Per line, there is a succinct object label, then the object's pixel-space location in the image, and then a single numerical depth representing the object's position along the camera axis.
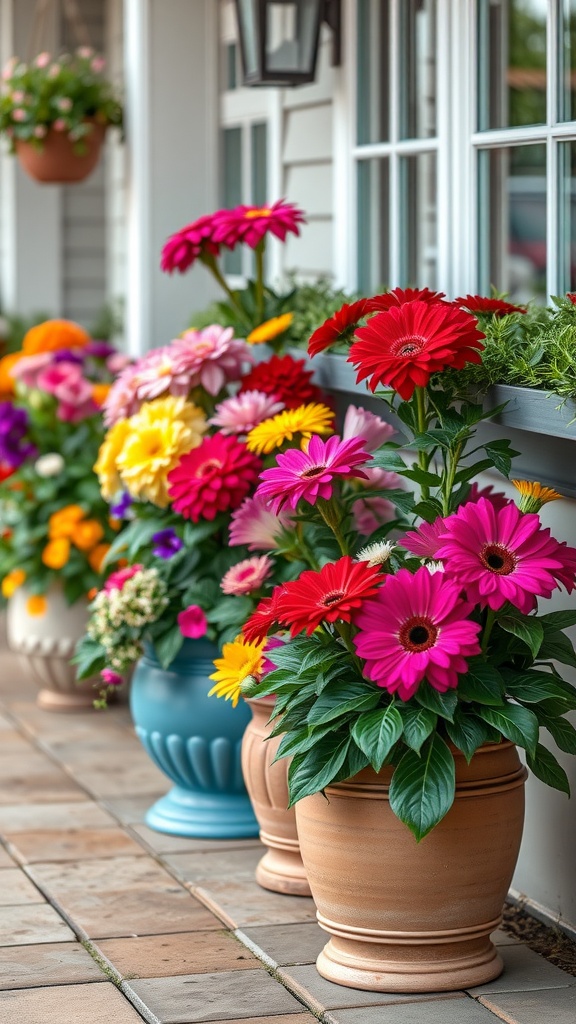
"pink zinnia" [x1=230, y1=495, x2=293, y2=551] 2.98
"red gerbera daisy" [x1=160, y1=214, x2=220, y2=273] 3.45
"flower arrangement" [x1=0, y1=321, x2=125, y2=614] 4.57
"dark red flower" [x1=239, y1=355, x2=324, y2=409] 3.33
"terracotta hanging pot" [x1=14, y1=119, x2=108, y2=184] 5.02
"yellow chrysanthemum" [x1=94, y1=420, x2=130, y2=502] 3.53
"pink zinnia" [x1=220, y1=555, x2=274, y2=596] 3.05
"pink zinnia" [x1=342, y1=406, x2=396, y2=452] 2.99
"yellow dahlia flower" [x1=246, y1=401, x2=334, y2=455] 2.89
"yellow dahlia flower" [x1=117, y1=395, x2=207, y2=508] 3.31
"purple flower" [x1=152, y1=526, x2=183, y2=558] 3.43
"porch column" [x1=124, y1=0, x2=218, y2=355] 4.80
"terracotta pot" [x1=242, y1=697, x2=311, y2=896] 3.01
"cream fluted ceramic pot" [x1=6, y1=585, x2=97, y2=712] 4.64
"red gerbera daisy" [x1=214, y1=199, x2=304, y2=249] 3.41
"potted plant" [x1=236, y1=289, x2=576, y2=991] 2.37
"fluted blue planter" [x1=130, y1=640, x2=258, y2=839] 3.39
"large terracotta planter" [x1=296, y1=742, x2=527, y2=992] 2.44
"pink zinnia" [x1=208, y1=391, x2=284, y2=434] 3.22
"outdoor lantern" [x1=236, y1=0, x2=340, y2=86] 3.71
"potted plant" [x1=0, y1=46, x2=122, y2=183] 4.87
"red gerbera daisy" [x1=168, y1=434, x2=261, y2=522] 3.16
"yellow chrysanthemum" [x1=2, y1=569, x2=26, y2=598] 4.64
